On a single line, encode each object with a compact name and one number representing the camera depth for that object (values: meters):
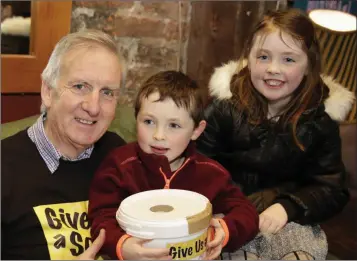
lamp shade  2.17
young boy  1.27
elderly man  1.24
